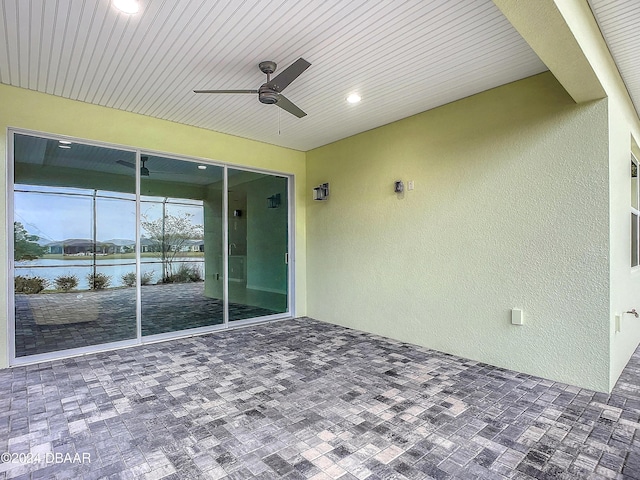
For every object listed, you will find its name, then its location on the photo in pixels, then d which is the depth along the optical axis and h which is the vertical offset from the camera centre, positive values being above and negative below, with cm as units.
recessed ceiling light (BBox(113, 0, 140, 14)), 229 +160
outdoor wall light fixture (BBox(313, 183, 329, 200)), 560 +78
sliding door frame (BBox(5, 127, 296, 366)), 355 -33
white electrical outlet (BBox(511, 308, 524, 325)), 334 -77
